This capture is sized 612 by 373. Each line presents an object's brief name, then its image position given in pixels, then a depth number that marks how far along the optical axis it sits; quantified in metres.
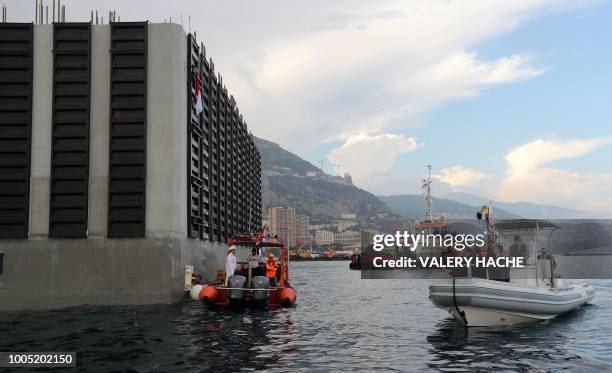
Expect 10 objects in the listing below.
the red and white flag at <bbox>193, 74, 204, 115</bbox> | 27.44
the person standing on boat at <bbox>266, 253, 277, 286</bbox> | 25.62
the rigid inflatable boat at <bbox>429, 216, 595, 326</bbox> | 18.47
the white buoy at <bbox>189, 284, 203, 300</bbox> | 24.63
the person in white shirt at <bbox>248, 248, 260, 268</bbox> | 25.58
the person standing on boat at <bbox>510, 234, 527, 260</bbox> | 23.36
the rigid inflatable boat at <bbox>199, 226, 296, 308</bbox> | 23.34
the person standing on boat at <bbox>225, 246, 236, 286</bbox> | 24.17
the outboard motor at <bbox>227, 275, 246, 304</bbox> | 23.28
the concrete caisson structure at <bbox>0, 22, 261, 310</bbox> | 23.80
